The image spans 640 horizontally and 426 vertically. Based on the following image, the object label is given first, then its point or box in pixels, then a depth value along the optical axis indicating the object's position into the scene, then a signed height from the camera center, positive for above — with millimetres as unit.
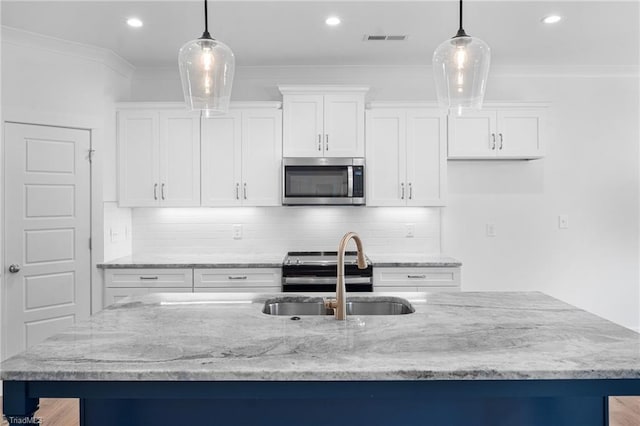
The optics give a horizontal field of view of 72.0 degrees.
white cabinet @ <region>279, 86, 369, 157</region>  3803 +781
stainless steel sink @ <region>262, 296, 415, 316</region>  2100 -441
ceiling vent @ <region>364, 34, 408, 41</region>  3378 +1372
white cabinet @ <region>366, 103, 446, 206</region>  3834 +535
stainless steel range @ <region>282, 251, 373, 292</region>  3508 -501
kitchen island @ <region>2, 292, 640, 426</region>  1261 -443
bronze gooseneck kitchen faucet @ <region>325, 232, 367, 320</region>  1763 -278
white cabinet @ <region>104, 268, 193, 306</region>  3598 -535
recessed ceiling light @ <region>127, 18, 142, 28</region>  3088 +1361
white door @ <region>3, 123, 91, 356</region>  3270 -136
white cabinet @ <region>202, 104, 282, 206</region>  3836 +490
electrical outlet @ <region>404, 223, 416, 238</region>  4172 -130
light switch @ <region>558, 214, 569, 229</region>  4191 -63
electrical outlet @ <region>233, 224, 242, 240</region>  4188 -171
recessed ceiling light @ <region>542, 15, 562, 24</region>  3058 +1376
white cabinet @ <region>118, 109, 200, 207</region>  3844 +498
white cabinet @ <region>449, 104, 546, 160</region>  3838 +720
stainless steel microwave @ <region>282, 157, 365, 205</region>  3770 +276
